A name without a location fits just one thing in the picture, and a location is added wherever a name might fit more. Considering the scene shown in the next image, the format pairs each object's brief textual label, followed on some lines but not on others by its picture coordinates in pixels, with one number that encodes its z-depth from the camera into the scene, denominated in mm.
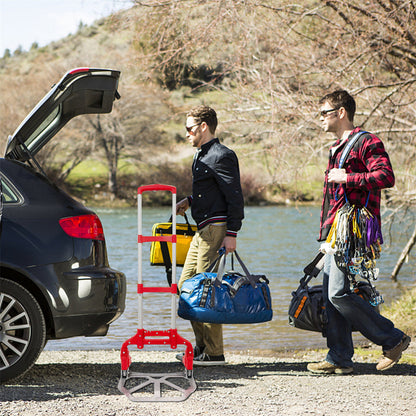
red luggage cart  10305
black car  10320
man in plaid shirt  10953
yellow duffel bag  12211
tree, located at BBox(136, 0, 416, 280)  17062
